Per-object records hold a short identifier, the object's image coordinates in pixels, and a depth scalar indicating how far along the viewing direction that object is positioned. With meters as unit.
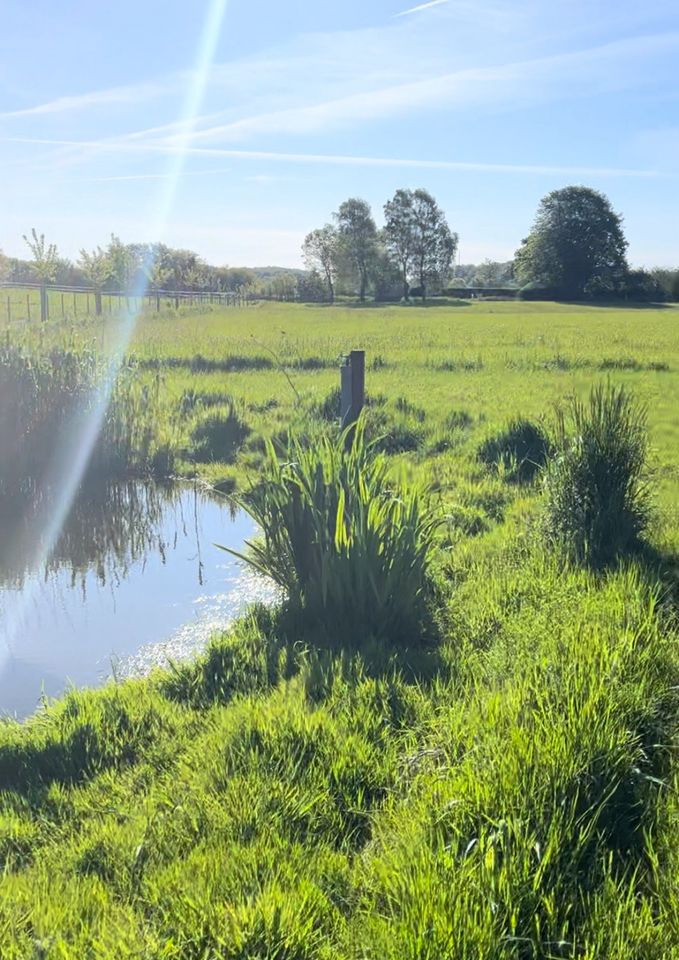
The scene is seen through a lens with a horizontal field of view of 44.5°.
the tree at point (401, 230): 94.31
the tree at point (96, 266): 43.53
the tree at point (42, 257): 34.34
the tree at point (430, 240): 94.69
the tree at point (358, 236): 93.25
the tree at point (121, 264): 51.31
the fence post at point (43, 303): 28.47
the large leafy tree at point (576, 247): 81.94
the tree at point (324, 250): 95.62
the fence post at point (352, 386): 7.13
